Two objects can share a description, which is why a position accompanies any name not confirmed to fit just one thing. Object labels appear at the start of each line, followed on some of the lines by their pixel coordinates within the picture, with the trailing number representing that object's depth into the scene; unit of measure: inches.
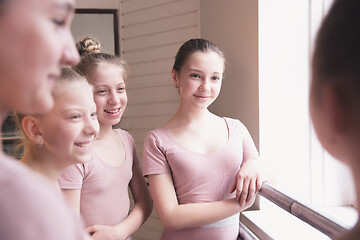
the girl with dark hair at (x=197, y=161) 52.2
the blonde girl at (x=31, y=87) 12.3
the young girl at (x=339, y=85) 16.5
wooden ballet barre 32.1
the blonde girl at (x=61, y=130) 35.7
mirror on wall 102.3
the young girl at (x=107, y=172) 50.2
